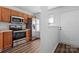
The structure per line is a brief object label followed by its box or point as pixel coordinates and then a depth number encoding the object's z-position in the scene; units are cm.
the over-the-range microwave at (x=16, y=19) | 193
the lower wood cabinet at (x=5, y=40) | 154
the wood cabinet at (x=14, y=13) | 192
